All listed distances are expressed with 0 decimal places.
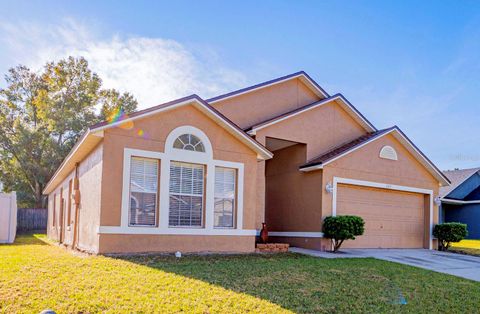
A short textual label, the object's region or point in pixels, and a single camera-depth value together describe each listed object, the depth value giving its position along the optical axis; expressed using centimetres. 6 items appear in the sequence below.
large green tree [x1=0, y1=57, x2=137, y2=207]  3306
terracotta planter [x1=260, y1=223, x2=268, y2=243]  1453
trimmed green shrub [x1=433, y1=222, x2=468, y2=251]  1722
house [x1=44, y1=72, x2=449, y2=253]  1128
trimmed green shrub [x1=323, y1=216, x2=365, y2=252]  1394
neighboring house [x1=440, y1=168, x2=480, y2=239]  2817
